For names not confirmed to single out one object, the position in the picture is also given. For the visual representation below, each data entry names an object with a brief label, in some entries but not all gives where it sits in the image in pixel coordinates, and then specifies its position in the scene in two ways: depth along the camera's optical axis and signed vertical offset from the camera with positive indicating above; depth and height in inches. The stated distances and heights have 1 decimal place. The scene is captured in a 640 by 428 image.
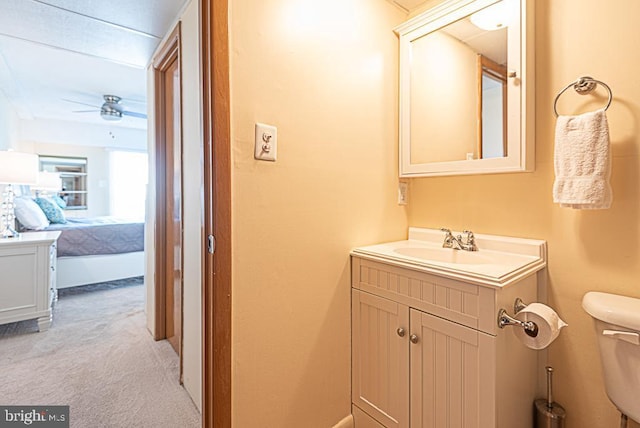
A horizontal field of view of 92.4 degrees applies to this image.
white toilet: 35.5 -16.4
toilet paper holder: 37.7 -13.9
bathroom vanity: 38.8 -18.3
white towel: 39.6 +6.5
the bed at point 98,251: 130.1 -17.7
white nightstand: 90.4 -20.3
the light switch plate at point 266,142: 43.6 +10.1
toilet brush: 43.9 -29.5
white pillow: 127.7 -1.1
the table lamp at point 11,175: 92.7 +11.6
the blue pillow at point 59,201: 198.5 +7.6
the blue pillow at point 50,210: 155.2 +1.0
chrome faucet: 55.4 -5.6
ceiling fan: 151.6 +54.0
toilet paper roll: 36.8 -13.8
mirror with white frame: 47.6 +21.9
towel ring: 42.9 +18.2
